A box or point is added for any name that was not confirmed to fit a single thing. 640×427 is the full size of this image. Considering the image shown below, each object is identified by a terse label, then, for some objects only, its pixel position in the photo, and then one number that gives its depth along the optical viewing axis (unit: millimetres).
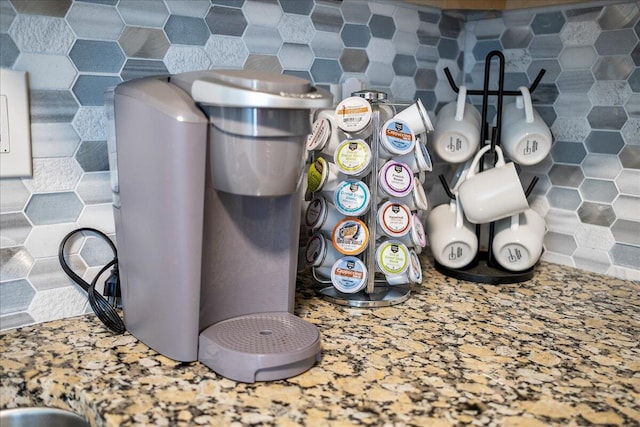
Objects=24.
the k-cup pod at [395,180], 990
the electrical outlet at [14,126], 843
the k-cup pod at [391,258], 1016
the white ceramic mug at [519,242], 1180
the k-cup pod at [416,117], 1031
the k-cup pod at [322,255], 1037
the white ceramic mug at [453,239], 1189
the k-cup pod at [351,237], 999
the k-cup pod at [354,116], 966
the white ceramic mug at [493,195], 1126
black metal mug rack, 1180
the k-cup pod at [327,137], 1015
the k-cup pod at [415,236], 1032
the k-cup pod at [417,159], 1024
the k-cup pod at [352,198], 983
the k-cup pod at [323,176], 1015
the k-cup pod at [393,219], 1002
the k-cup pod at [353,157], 968
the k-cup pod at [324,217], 1038
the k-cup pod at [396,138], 982
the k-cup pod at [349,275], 1005
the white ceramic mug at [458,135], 1210
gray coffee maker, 711
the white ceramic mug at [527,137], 1190
